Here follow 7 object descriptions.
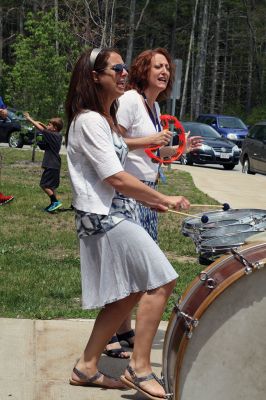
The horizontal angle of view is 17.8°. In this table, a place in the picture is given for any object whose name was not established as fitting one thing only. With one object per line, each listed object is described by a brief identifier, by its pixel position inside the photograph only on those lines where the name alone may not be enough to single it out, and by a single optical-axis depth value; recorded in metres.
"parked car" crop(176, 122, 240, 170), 25.00
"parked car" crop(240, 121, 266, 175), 22.66
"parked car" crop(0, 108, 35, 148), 27.43
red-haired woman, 5.02
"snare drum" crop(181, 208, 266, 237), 4.20
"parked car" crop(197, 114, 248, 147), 32.84
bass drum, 3.60
